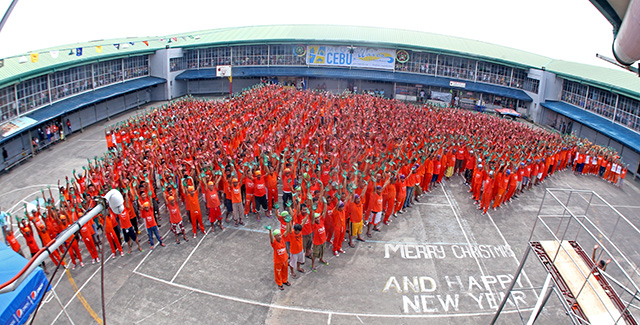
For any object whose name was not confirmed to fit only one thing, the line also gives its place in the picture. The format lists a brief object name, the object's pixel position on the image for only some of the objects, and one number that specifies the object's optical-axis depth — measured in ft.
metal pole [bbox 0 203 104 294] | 12.90
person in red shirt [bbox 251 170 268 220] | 45.75
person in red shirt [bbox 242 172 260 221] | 45.57
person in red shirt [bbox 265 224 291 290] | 32.32
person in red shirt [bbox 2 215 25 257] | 37.29
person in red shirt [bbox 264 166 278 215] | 46.47
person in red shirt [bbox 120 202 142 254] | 39.08
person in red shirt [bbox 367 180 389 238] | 42.04
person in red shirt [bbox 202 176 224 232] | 43.04
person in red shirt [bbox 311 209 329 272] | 35.53
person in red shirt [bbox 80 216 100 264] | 37.23
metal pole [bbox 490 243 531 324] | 26.45
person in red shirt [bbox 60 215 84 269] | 38.14
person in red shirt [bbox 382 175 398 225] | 44.38
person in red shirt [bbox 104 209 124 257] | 38.45
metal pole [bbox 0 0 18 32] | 34.12
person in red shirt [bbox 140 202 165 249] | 38.92
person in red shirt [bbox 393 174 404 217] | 46.24
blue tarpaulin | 25.27
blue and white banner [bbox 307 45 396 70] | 135.44
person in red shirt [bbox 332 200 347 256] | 37.68
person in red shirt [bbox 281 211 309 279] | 33.73
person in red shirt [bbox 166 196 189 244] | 40.36
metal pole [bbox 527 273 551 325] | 24.67
